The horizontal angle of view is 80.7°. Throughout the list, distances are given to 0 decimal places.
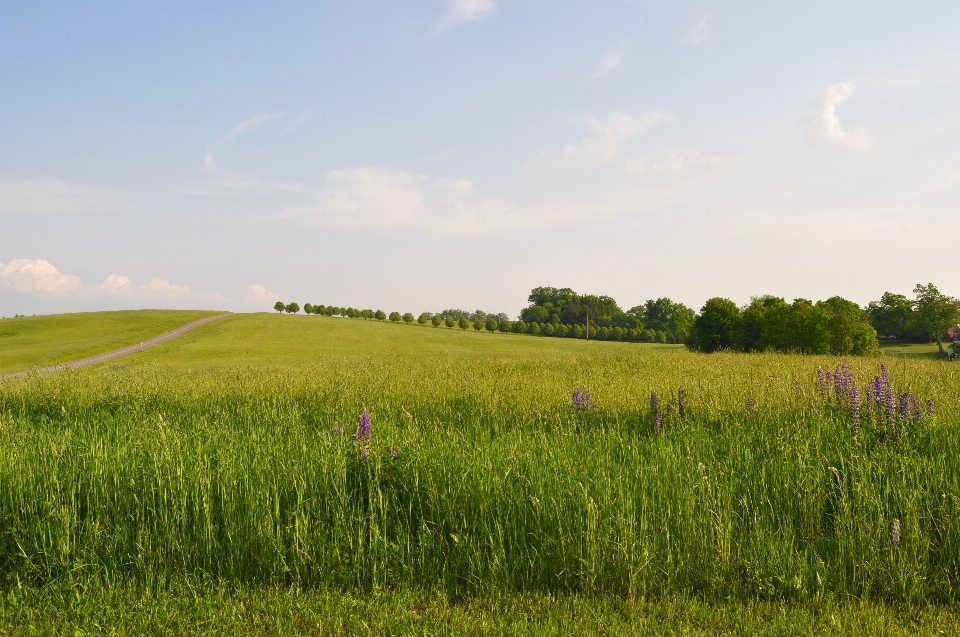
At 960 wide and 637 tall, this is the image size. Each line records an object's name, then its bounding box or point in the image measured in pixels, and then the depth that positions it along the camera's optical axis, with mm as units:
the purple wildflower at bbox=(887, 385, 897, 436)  6512
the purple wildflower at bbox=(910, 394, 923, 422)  6894
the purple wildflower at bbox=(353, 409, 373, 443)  5984
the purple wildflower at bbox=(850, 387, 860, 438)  6604
